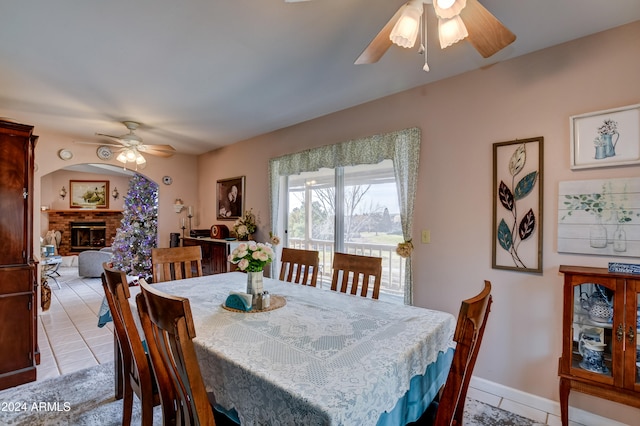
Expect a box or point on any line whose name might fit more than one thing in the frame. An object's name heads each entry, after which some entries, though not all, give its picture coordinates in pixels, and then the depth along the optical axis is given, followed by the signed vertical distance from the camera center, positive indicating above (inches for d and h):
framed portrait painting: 188.9 +9.8
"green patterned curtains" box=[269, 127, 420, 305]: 109.1 +23.5
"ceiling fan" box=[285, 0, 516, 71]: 48.9 +33.9
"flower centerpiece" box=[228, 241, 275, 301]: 73.8 -11.8
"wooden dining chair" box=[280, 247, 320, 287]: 101.3 -17.1
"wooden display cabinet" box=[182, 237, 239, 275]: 168.9 -24.9
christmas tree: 241.1 -8.8
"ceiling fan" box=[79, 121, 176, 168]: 144.5 +33.1
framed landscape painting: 340.8 +21.0
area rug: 79.6 -55.9
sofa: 251.1 -43.6
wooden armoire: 93.9 -16.4
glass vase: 74.4 -17.8
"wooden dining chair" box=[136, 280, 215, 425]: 35.4 -18.0
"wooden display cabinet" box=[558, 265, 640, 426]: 65.2 -28.5
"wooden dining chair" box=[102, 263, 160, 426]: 54.9 -24.3
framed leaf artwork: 85.4 +2.8
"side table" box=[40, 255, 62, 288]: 201.4 -38.5
